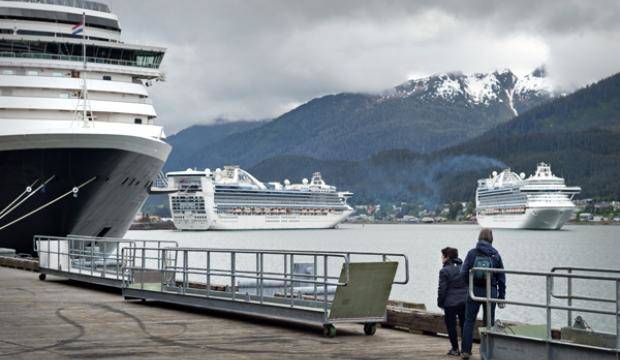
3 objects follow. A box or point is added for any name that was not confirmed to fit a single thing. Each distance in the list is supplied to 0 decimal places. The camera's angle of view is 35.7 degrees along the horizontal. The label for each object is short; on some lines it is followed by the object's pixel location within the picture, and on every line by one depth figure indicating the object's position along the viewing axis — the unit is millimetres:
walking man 11781
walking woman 12516
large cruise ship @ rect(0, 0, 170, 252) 35344
